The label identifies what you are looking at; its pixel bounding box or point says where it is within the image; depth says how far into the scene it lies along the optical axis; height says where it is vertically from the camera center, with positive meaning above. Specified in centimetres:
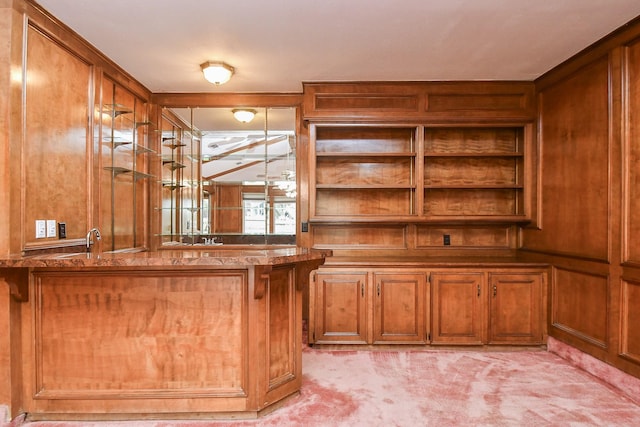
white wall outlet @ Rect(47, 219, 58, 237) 243 -8
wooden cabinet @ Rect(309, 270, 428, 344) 340 -85
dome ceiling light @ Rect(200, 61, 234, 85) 317 +125
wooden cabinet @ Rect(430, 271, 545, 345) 338 -84
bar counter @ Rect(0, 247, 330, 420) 219 -76
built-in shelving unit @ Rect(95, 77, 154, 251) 310 +46
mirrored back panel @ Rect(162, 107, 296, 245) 405 +38
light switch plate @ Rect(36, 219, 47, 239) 233 -8
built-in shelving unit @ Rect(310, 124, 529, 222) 387 +47
